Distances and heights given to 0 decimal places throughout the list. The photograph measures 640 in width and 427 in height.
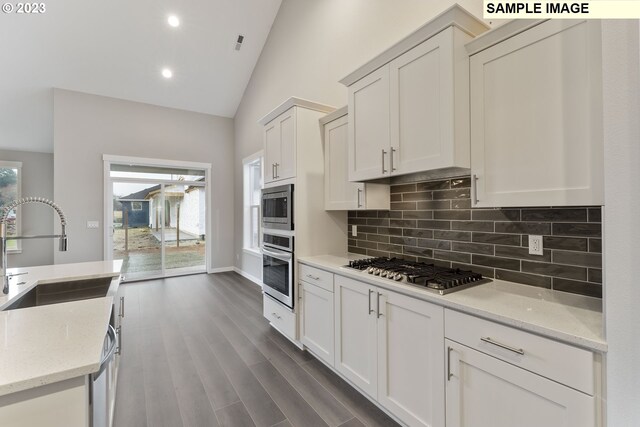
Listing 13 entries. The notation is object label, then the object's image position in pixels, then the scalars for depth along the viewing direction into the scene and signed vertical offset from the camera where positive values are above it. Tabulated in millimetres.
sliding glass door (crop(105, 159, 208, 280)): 5441 -94
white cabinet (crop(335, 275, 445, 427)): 1526 -860
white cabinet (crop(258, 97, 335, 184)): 2777 +845
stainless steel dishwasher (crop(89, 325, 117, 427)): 898 -679
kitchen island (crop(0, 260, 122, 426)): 762 -438
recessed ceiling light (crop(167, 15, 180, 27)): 4271 +2984
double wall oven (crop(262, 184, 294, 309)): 2793 -322
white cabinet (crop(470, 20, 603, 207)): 1188 +451
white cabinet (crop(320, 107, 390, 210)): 2459 +308
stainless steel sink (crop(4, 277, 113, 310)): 1836 -536
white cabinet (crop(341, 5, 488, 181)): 1596 +723
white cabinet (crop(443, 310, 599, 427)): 1041 -697
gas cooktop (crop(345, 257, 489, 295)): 1576 -395
